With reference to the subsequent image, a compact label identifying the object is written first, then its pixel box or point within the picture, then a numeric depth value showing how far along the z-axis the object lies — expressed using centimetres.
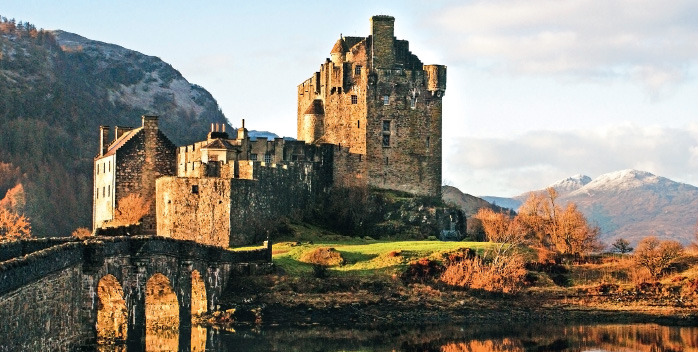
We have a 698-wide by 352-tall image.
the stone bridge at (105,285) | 4484
